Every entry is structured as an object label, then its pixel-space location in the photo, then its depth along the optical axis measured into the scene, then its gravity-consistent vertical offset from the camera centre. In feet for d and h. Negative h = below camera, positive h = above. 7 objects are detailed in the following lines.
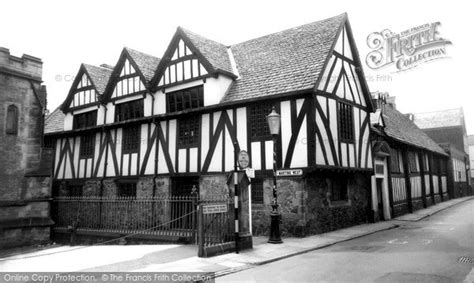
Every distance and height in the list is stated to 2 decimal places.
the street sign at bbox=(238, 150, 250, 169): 36.84 +2.32
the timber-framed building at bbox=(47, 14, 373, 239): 47.44 +8.97
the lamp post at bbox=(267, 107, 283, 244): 40.24 -2.80
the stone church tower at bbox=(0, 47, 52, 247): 51.47 +4.63
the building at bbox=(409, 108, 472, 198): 136.26 +19.04
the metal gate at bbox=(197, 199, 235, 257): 33.01 -4.25
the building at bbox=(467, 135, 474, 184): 223.84 +17.57
